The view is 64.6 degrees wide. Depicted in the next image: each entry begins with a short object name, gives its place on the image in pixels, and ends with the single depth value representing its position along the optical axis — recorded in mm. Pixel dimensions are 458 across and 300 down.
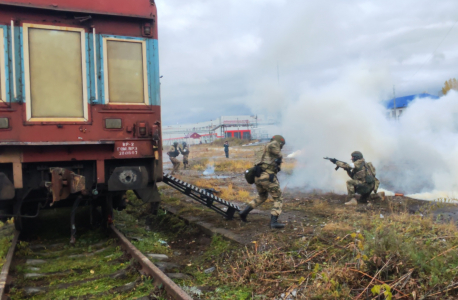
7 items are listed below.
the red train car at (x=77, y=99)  4500
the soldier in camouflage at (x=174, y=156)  17773
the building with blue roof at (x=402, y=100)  35878
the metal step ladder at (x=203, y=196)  6508
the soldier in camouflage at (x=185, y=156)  20469
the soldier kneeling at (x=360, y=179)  8352
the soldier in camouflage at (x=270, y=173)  6133
